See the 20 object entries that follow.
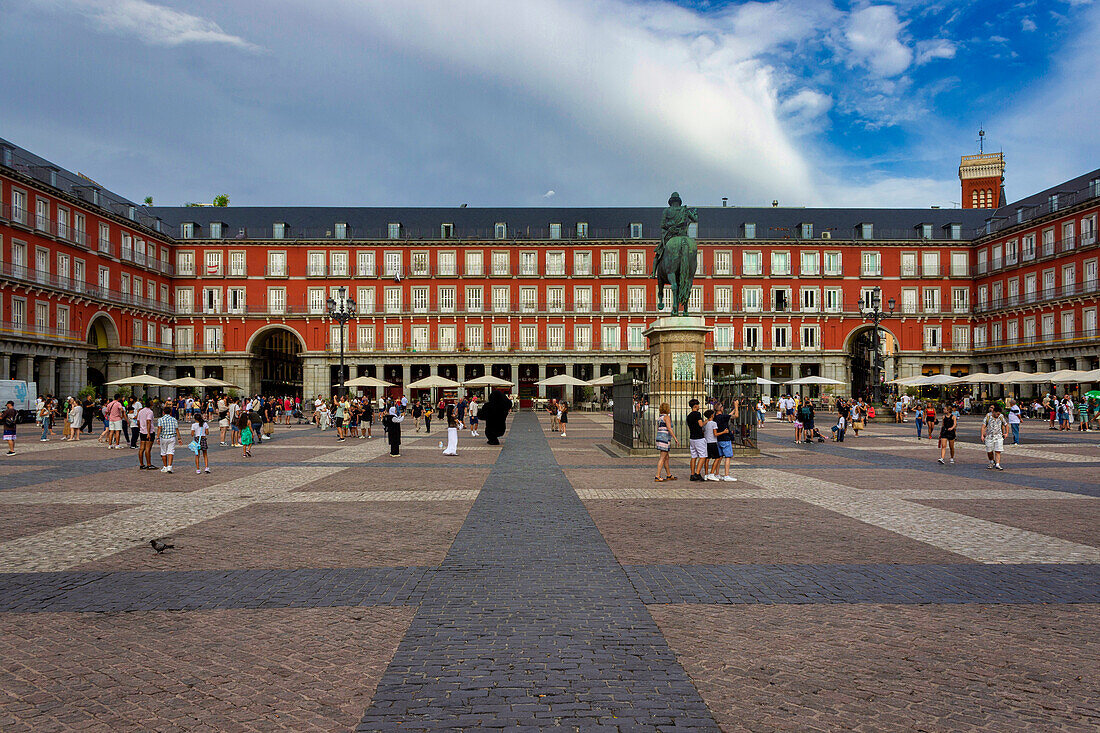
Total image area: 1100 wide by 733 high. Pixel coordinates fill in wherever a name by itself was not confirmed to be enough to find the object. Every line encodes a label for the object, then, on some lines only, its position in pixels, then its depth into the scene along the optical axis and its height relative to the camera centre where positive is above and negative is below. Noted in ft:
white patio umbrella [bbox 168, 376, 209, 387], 119.03 +0.15
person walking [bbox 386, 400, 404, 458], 61.98 -4.34
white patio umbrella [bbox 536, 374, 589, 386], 142.20 -0.51
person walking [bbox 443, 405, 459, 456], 61.24 -4.61
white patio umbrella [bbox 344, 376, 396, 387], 131.03 -0.25
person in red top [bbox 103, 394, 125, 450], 67.62 -3.00
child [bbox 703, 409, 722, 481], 44.39 -3.93
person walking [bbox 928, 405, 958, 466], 54.24 -4.28
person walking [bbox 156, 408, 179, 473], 46.93 -3.51
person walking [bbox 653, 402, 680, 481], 43.42 -3.76
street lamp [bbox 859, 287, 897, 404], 115.24 +2.20
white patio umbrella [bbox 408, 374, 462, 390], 128.57 -0.54
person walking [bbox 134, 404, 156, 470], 47.91 -3.37
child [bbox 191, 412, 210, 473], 47.60 -3.34
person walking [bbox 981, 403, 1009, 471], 50.85 -4.49
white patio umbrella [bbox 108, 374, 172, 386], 111.86 +0.42
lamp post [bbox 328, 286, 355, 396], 107.65 +10.80
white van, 108.99 -1.72
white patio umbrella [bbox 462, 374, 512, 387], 137.69 -0.35
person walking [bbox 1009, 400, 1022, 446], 77.59 -5.32
